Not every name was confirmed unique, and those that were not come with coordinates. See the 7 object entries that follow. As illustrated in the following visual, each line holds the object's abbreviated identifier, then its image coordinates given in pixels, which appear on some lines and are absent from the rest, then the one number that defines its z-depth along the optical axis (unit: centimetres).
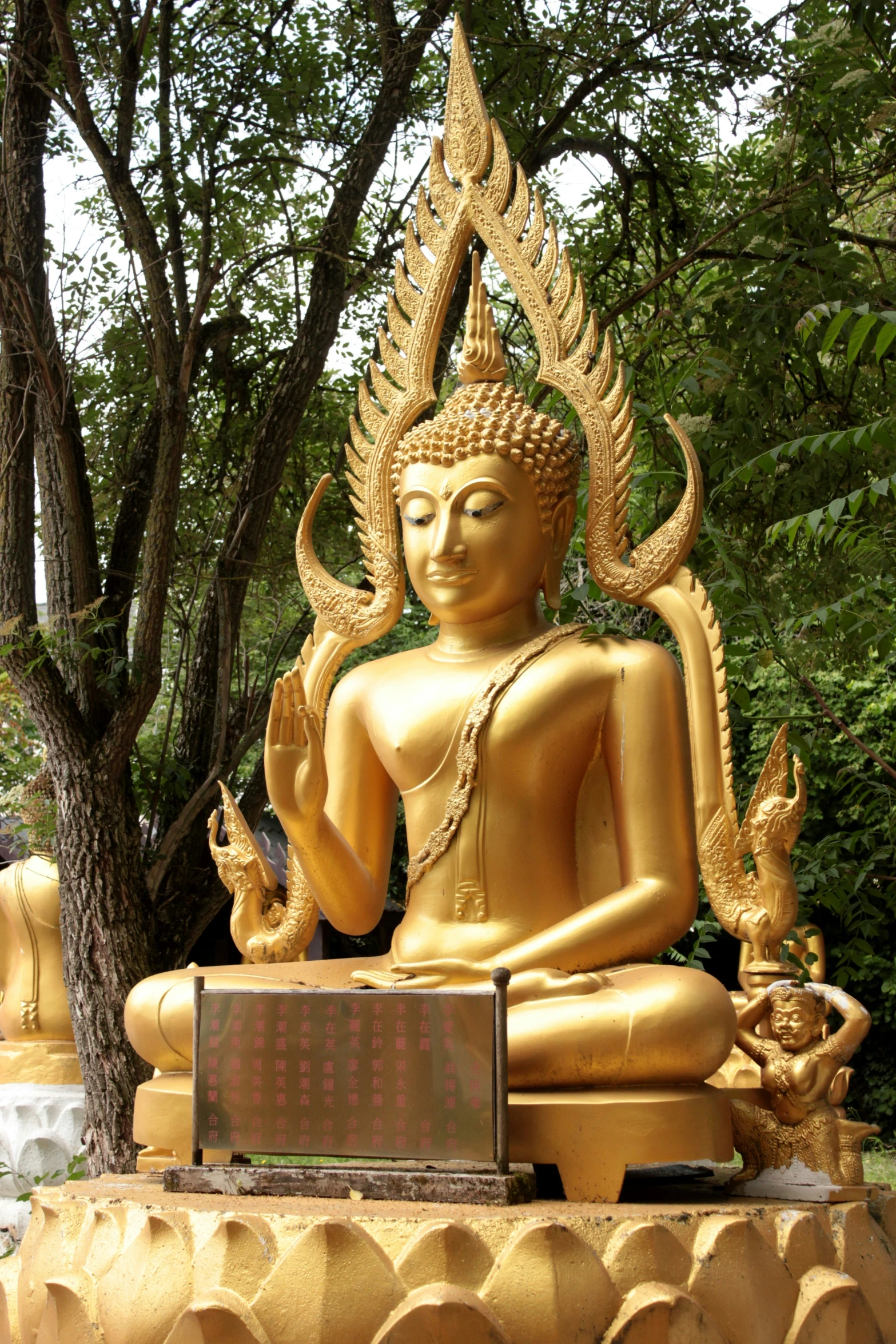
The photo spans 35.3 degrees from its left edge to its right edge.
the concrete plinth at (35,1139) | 596
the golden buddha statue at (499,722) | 356
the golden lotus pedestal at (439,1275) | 261
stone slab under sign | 281
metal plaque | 289
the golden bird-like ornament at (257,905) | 416
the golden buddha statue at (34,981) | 633
